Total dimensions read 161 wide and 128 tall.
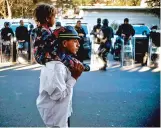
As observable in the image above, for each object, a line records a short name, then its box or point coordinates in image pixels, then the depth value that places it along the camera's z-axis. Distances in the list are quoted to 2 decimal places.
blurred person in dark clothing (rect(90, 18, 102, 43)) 10.10
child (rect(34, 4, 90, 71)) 2.29
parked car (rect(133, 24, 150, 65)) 11.00
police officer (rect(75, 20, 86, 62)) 10.41
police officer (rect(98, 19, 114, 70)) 9.62
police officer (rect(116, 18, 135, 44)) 10.75
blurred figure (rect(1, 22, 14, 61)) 10.83
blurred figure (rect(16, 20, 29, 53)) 10.81
